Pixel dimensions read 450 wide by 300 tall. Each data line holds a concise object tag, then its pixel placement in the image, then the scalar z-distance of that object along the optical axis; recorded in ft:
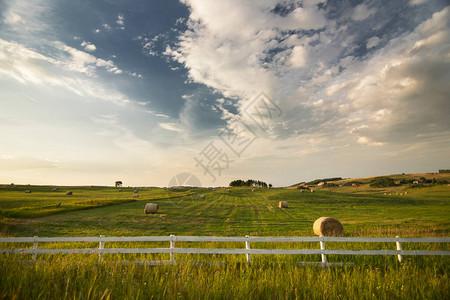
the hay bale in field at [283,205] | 131.18
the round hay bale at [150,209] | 105.09
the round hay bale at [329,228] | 58.39
